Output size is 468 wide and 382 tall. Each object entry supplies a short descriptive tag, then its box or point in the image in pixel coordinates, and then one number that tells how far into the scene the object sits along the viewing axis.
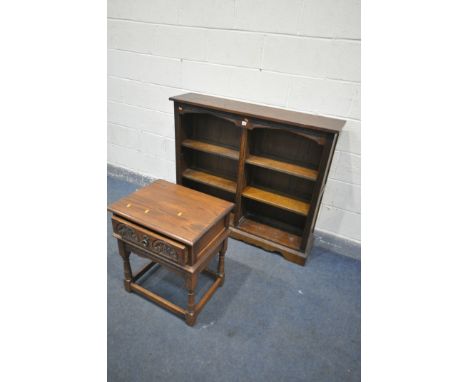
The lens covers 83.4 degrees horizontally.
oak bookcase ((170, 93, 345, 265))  1.77
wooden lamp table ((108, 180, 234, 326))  1.30
